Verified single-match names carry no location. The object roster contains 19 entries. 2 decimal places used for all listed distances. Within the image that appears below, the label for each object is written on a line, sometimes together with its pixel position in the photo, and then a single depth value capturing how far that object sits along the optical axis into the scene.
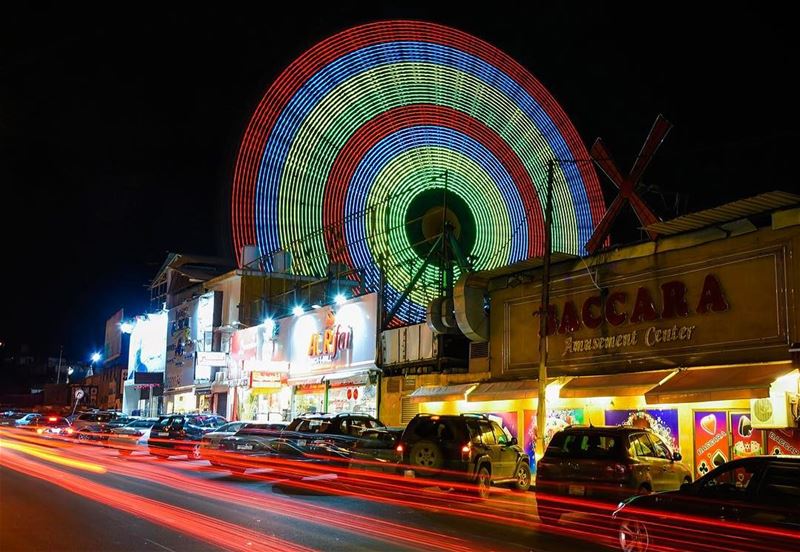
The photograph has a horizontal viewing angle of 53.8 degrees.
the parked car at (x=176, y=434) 25.58
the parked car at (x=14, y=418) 51.92
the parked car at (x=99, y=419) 35.16
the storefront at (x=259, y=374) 34.91
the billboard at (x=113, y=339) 81.62
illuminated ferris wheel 34.94
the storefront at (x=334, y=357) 29.97
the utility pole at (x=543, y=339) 18.53
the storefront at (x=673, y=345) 15.52
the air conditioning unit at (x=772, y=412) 15.00
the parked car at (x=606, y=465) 12.27
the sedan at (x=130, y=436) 28.81
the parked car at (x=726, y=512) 8.30
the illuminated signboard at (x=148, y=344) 56.47
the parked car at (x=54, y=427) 37.47
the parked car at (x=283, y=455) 17.91
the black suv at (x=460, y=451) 16.33
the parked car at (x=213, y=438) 19.65
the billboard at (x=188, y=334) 45.19
